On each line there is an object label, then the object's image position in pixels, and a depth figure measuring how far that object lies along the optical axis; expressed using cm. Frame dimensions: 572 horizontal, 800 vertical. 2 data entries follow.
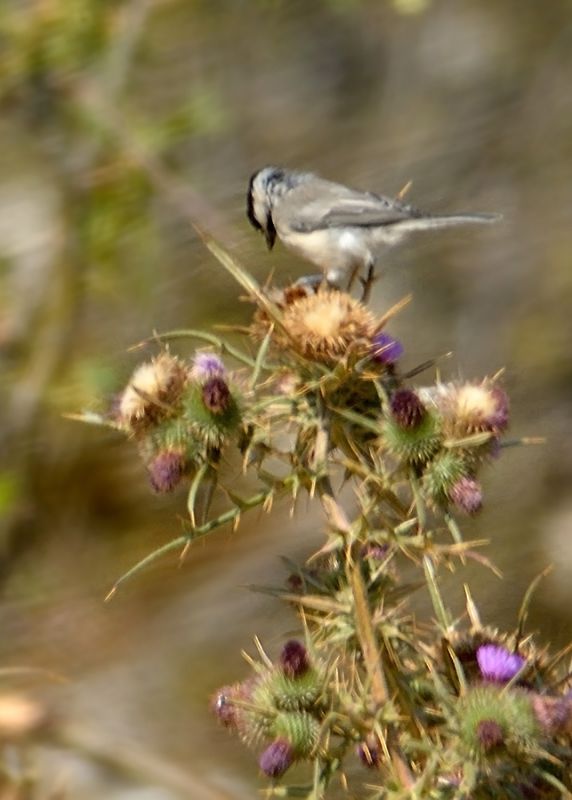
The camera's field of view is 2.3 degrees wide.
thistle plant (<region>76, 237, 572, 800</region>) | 562
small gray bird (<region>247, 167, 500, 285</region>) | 597
